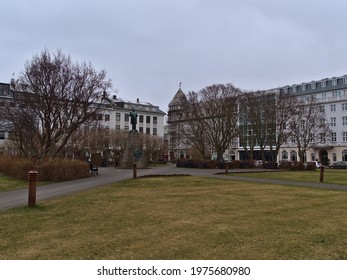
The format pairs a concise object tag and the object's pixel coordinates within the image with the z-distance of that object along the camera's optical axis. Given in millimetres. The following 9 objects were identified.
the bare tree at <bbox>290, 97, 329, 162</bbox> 51906
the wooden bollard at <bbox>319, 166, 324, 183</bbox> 21344
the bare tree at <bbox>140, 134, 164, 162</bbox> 70000
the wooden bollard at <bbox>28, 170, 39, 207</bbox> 10797
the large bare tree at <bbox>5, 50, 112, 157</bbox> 28797
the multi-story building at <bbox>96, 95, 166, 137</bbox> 95312
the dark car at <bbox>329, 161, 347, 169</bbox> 56112
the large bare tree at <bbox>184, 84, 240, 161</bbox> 47969
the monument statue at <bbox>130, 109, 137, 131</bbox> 44831
